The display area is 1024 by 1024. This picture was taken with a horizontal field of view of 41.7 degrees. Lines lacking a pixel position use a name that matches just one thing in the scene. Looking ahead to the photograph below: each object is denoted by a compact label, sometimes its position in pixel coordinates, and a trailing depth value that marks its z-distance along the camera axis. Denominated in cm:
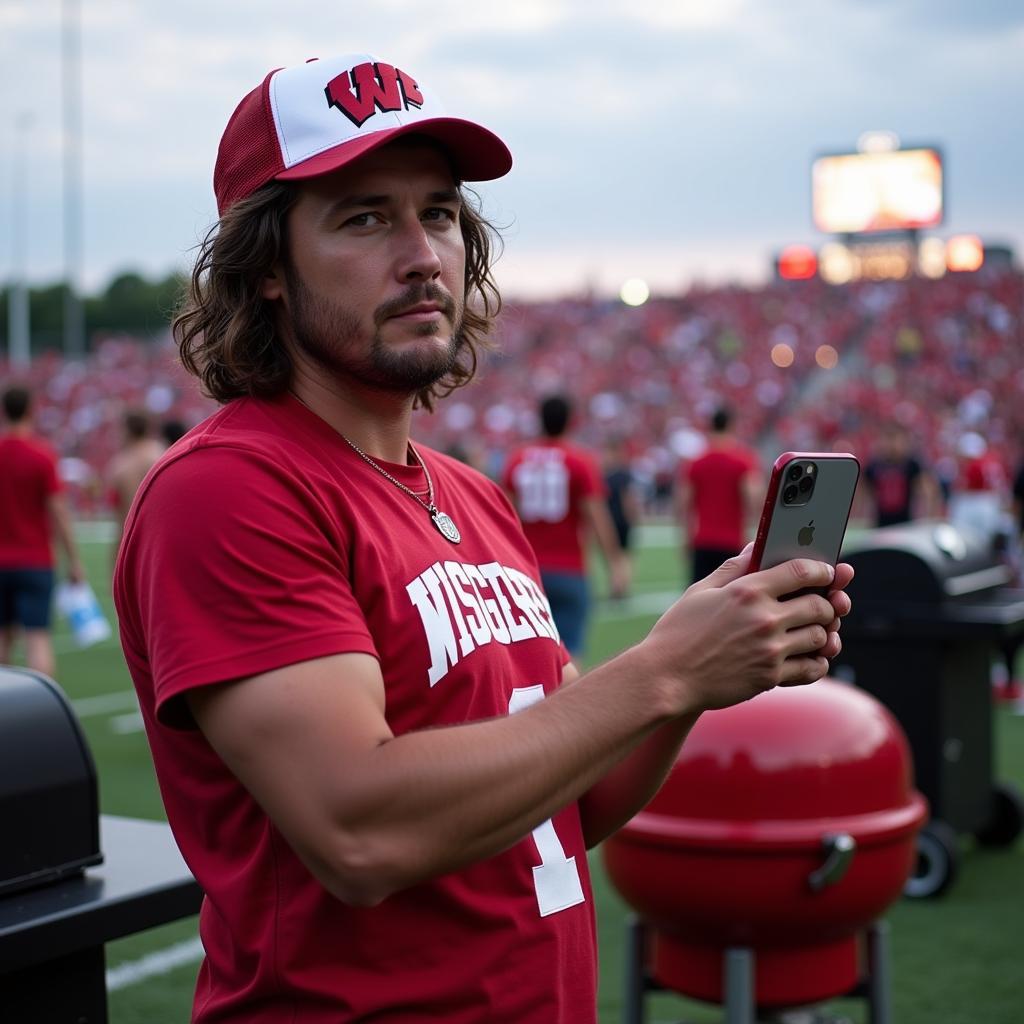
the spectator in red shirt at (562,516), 838
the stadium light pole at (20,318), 4000
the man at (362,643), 145
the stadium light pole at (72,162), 3806
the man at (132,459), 898
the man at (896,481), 1564
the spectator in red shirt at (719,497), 1116
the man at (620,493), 1786
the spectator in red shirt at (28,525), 895
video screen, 4547
